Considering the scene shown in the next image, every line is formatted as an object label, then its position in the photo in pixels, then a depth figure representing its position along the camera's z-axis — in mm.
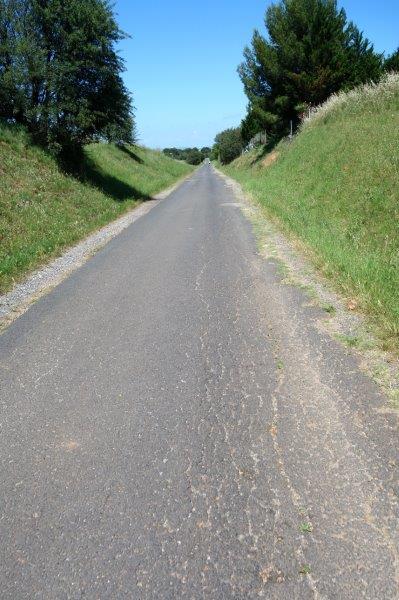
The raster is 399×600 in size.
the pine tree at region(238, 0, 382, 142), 26016
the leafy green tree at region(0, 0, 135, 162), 15867
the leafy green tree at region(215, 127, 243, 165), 74544
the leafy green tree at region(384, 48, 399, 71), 28444
